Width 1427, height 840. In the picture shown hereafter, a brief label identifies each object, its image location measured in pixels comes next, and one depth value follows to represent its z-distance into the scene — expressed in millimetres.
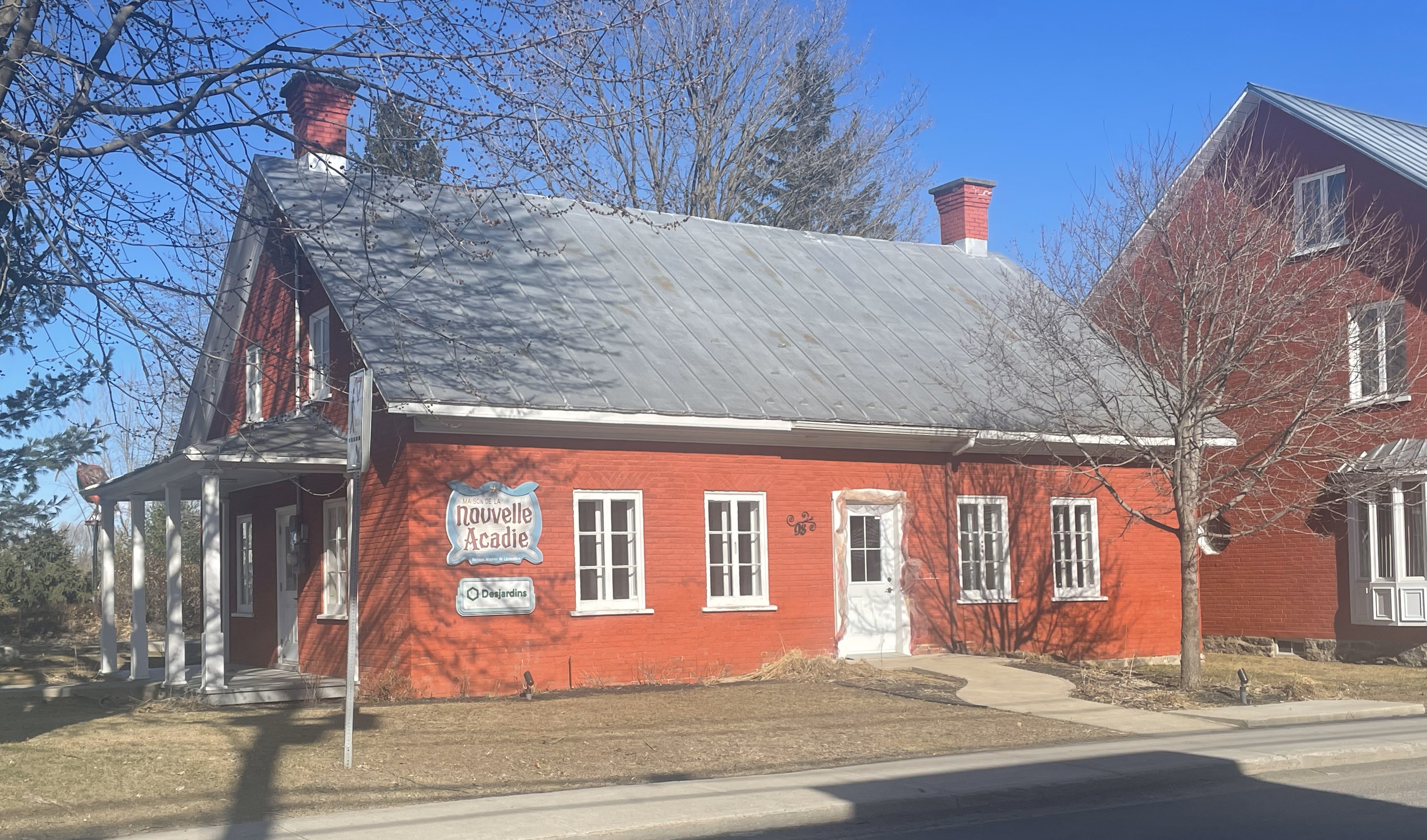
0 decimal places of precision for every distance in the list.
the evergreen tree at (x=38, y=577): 24984
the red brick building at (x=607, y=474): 14359
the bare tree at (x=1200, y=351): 14281
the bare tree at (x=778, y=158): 31219
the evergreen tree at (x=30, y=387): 9750
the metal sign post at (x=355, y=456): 8703
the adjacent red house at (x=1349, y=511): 19344
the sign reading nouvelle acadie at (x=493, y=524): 14414
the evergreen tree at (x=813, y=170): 34031
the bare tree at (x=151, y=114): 8969
